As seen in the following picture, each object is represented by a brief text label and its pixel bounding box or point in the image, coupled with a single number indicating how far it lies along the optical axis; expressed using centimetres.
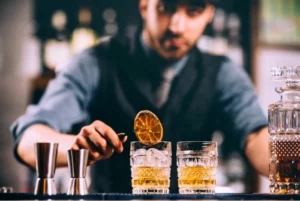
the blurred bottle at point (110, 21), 293
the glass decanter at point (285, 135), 124
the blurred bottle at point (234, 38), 303
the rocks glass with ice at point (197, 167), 122
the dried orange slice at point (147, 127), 124
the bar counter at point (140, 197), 107
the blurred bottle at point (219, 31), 302
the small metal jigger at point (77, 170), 115
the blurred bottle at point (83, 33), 297
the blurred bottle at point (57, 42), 301
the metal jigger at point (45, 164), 114
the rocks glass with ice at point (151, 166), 121
